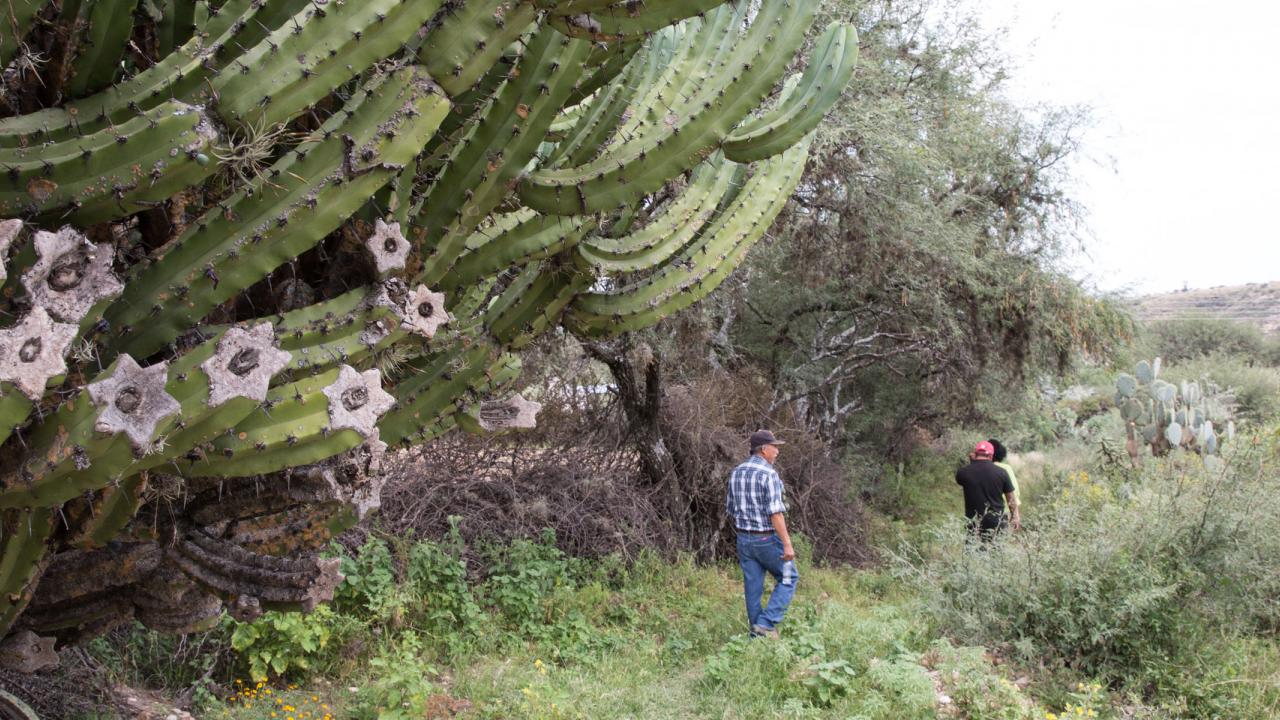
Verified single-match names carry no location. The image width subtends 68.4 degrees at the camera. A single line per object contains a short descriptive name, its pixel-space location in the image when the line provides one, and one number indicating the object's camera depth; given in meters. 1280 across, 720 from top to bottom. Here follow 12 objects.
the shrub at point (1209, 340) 29.19
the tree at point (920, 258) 9.81
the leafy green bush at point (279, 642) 5.77
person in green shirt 8.57
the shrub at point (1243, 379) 19.03
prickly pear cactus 12.16
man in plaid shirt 6.74
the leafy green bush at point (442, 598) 6.80
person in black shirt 8.19
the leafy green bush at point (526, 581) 7.29
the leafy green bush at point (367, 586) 6.64
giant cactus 2.39
